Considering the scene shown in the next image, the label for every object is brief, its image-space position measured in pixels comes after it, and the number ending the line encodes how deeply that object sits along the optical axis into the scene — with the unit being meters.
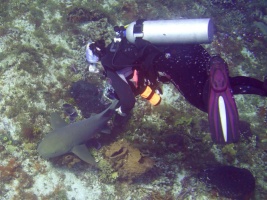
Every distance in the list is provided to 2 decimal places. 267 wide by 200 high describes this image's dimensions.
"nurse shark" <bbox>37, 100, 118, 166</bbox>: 6.03
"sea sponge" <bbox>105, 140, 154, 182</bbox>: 6.91
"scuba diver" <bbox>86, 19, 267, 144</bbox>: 4.75
